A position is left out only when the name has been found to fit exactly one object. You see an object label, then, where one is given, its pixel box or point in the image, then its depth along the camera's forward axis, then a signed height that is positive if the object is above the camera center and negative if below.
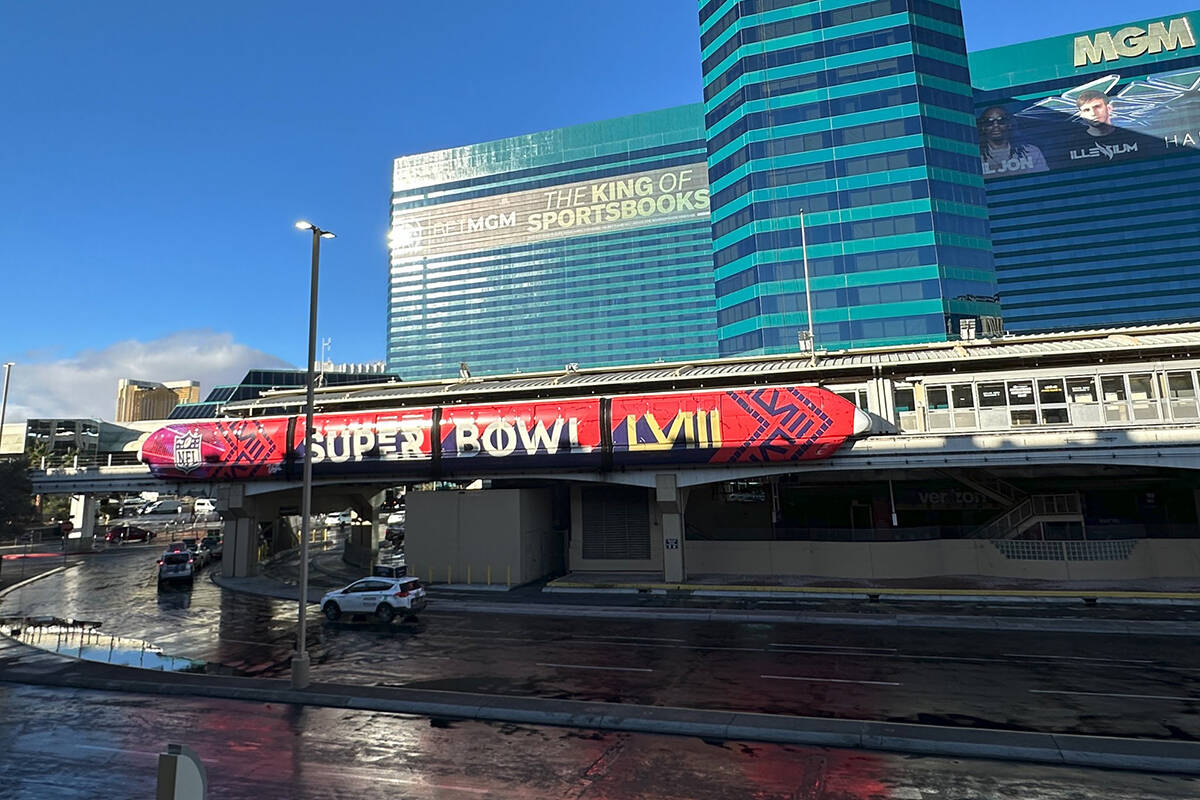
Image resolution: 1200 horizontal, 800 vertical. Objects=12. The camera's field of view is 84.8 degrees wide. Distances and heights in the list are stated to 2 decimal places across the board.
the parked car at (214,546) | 54.93 -3.81
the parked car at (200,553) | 48.77 -3.90
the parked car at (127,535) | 66.19 -3.07
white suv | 27.88 -4.31
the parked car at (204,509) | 92.75 -0.93
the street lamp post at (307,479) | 17.53 +0.60
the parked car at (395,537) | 61.96 -3.83
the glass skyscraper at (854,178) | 80.88 +39.56
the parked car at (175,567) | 39.25 -3.81
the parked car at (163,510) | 96.44 -0.92
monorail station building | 31.62 +1.36
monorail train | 31.92 +3.11
